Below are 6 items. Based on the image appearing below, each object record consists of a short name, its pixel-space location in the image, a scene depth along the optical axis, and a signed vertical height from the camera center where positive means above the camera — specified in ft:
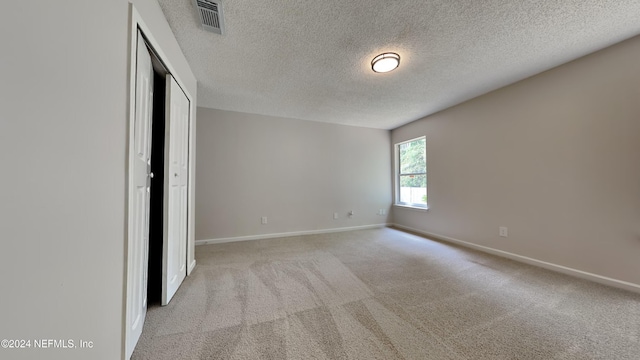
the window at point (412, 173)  12.61 +0.73
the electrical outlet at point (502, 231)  8.41 -2.13
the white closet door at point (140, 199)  3.43 -0.29
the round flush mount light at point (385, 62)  6.21 +4.03
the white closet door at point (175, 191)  5.21 -0.19
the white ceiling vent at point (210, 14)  4.50 +4.20
